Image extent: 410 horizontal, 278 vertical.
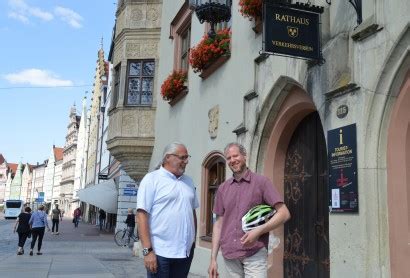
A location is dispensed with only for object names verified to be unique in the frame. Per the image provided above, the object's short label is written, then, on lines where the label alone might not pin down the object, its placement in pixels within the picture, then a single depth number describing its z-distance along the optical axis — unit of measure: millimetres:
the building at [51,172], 108294
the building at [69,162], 85375
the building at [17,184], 139250
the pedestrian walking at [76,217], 40031
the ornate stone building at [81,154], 68750
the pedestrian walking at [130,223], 19328
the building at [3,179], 146650
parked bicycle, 19688
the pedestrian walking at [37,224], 16266
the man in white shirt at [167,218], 3992
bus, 61906
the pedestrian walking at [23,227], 15859
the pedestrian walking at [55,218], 29036
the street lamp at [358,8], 5305
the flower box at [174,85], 12188
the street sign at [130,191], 22266
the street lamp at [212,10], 7738
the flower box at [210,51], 9609
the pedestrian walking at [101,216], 34847
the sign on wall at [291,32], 5543
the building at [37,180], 121750
